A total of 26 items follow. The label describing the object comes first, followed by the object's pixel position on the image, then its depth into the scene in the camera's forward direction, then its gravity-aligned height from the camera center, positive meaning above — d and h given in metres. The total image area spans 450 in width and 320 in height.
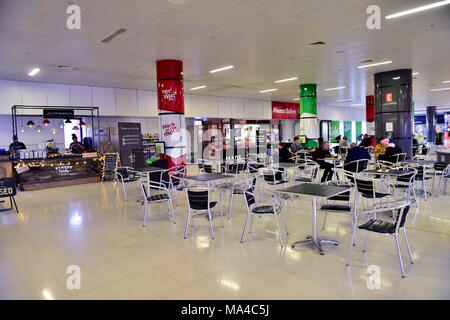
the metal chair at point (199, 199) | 4.17 -0.73
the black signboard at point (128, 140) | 10.21 +0.19
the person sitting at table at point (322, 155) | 7.80 -0.39
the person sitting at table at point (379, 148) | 10.00 -0.35
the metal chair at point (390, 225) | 2.97 -0.89
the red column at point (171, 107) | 8.16 +0.96
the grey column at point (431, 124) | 24.34 +0.85
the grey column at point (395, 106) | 10.37 +0.99
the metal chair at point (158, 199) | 4.96 -0.84
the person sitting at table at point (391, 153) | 8.37 -0.44
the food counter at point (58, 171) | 8.49 -0.63
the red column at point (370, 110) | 17.65 +1.51
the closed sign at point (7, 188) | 5.94 -0.69
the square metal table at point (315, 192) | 3.62 -0.61
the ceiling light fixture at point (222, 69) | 9.29 +2.18
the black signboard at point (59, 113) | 10.01 +1.12
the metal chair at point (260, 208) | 3.91 -0.84
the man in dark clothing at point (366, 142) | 12.60 -0.18
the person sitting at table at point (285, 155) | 8.42 -0.38
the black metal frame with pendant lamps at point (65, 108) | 9.43 +1.32
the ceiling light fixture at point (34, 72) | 8.74 +2.18
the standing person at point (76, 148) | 10.53 +0.00
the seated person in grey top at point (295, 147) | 11.07 -0.25
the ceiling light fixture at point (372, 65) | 9.12 +2.12
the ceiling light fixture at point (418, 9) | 4.87 +2.00
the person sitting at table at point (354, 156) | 6.64 -0.37
